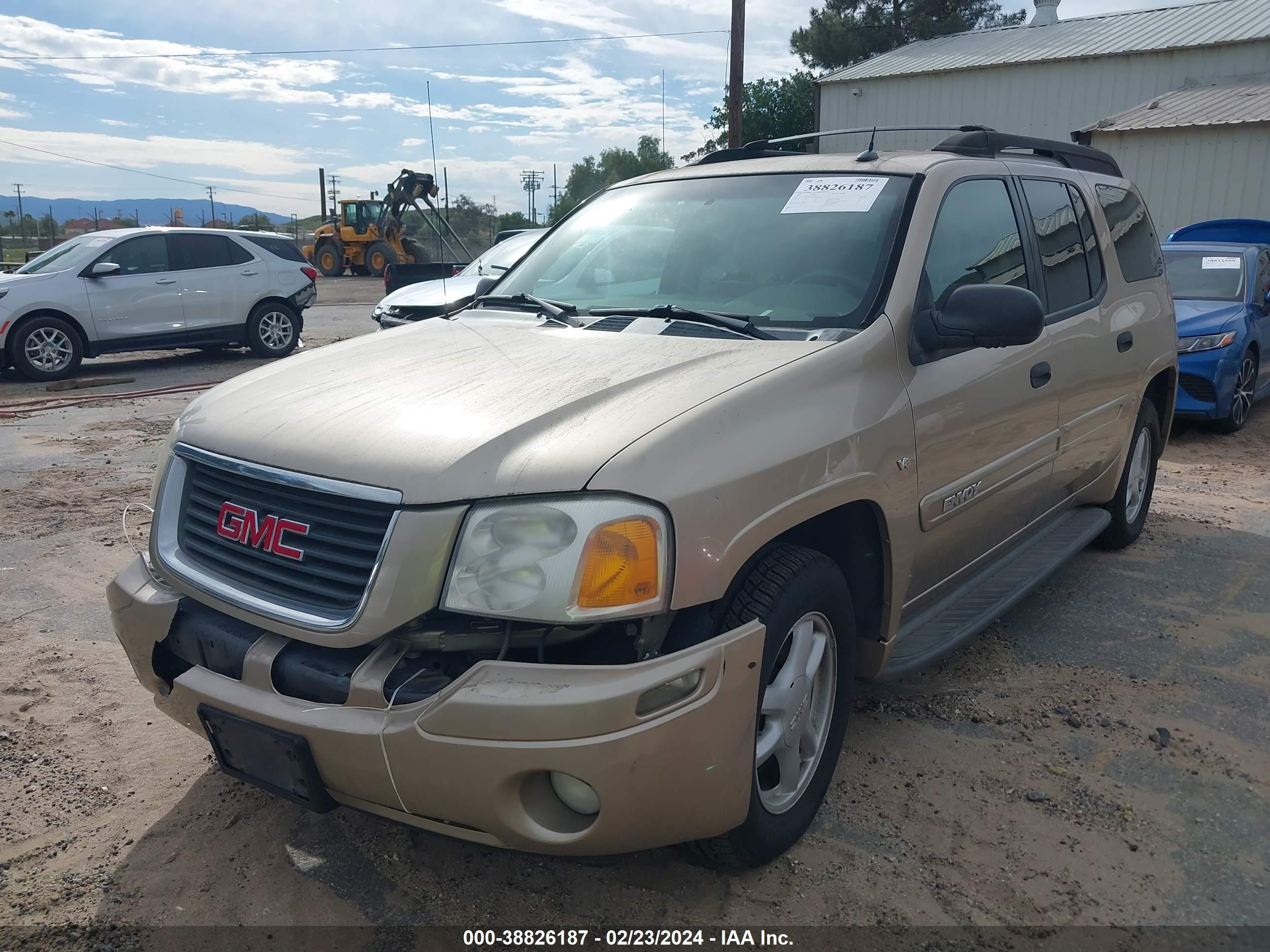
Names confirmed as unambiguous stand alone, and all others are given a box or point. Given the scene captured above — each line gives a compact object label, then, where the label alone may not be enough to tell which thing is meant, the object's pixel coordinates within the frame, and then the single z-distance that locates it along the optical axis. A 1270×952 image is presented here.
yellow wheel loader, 30.83
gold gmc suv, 2.03
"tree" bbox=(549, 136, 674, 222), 82.31
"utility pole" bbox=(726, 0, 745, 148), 18.66
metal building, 17.25
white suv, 11.31
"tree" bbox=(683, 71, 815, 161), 36.19
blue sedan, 8.03
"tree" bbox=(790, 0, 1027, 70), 38.81
